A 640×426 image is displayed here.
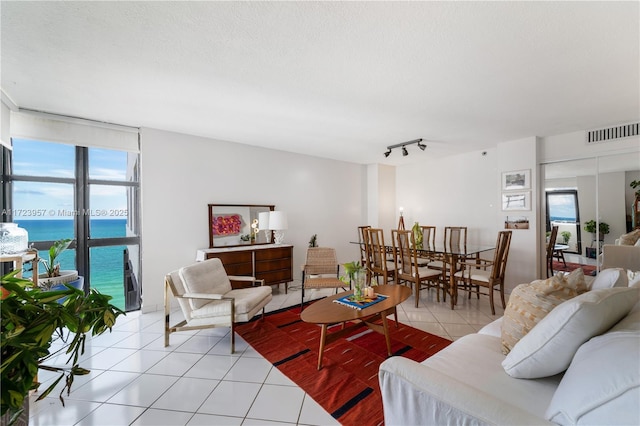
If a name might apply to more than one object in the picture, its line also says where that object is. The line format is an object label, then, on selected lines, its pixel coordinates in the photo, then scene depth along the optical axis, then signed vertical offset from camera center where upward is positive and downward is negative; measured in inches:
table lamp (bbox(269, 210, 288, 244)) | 173.9 -3.2
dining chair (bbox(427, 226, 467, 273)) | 157.3 -21.1
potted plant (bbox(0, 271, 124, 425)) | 30.5 -14.0
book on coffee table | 101.2 -34.0
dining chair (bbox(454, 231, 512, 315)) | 137.5 -33.2
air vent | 140.6 +42.5
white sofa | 32.4 -27.4
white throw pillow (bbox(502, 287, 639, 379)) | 44.8 -20.1
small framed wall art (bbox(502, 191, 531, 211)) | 169.5 +7.7
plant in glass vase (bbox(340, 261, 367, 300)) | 108.2 -25.6
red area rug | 73.6 -51.3
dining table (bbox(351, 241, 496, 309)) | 145.9 -22.0
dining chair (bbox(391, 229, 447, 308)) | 148.6 -33.4
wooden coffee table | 91.1 -35.1
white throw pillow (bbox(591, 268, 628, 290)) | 66.4 -17.2
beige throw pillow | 58.7 -19.9
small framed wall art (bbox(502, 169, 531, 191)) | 169.5 +21.0
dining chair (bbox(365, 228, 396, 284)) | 157.9 -26.5
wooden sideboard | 156.2 -27.7
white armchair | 105.3 -35.7
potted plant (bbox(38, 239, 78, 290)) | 111.8 -22.6
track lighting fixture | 169.8 +45.1
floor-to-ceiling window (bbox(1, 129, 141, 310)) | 123.4 +6.1
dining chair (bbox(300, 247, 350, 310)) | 165.6 -29.4
